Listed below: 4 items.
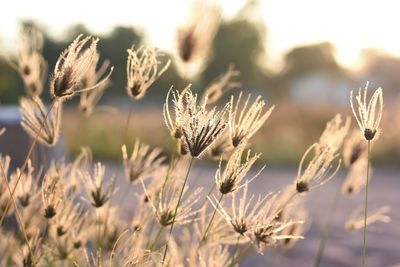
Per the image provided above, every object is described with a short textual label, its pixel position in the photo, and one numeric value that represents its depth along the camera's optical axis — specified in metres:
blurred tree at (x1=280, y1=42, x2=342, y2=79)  47.09
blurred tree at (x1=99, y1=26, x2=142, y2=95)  30.53
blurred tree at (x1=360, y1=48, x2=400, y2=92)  48.75
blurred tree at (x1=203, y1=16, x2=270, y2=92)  33.84
